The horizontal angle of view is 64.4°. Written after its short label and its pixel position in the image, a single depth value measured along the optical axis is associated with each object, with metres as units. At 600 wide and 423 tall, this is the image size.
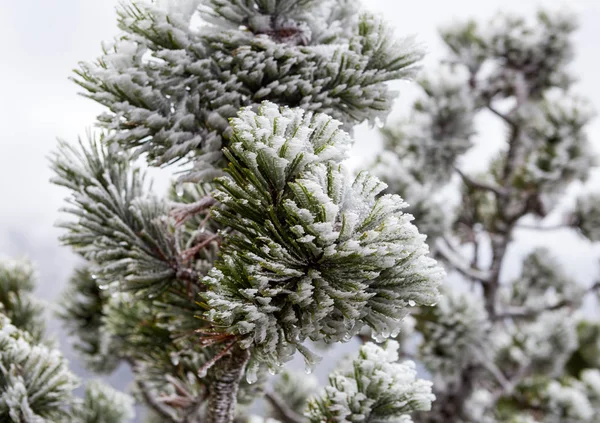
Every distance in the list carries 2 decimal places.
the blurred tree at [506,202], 2.20
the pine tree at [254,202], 0.45
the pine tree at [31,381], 0.69
